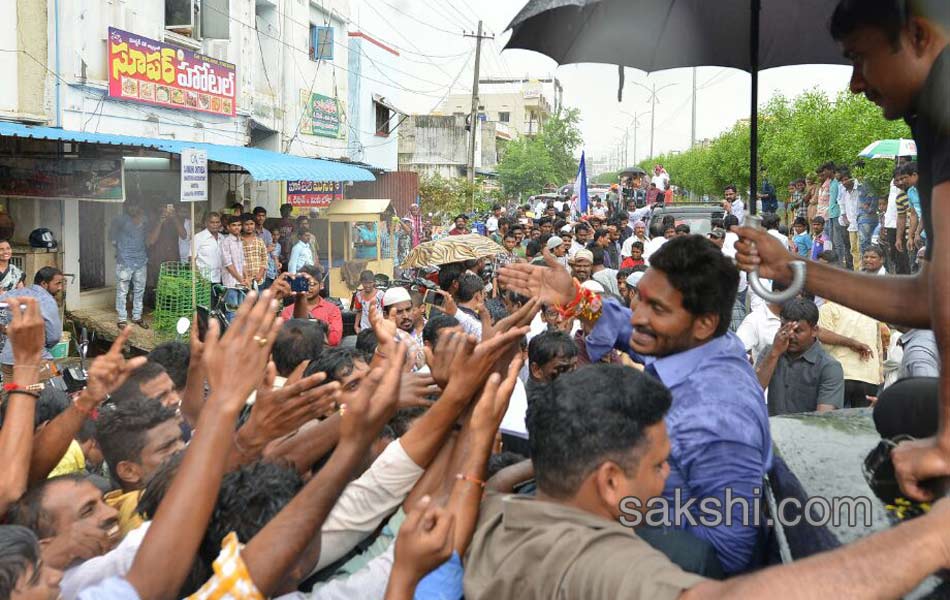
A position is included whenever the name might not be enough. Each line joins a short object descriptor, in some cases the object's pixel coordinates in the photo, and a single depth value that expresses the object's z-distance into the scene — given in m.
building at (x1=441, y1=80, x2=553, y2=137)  84.12
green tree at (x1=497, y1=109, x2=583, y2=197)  52.25
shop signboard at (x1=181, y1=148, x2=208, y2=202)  10.88
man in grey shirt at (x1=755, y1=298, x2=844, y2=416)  5.35
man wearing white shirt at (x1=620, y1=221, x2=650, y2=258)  15.92
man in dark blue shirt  2.20
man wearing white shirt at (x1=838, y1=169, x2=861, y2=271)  16.41
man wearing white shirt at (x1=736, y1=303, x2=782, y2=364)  6.34
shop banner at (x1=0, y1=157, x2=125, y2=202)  11.86
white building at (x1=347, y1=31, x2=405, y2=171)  25.72
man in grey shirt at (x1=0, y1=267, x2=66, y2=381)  7.86
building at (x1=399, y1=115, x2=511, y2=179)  47.41
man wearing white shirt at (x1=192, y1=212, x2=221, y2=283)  12.87
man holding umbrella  1.73
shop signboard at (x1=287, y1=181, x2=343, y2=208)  19.11
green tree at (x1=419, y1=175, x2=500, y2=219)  29.56
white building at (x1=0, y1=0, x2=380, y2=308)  12.14
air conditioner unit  15.28
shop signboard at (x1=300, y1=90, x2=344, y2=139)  21.97
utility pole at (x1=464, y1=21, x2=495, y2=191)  30.47
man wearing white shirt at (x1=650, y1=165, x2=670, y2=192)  27.66
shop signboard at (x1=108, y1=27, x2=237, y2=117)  13.55
